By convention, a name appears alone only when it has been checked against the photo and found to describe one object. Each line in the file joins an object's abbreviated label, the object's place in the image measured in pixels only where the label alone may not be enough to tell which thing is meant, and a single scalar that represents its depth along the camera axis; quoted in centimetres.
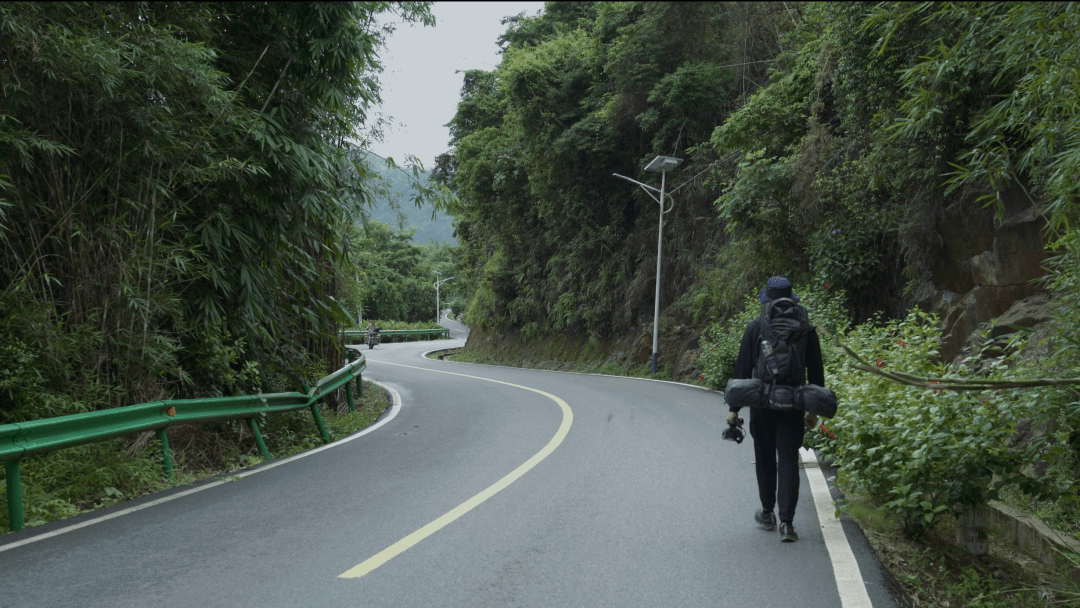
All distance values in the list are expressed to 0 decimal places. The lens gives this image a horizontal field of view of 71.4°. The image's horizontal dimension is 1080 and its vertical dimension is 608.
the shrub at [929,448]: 477
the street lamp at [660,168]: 2320
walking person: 510
